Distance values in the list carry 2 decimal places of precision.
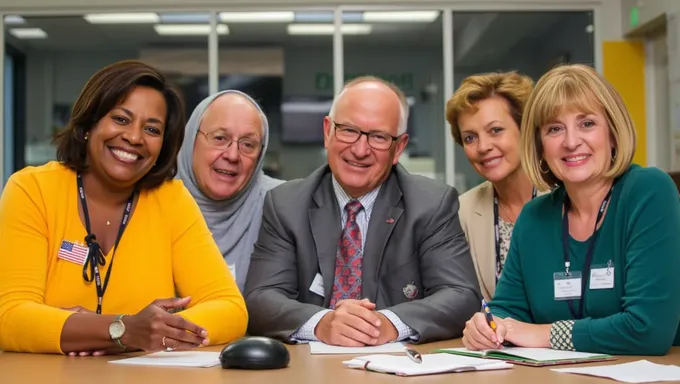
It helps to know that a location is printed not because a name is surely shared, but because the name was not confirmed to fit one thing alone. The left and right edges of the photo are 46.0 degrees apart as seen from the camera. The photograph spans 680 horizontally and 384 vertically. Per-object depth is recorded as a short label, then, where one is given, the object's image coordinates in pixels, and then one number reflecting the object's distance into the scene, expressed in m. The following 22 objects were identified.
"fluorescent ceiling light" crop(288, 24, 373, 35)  7.34
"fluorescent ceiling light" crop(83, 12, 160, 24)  7.36
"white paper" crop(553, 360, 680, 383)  1.50
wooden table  1.54
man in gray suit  2.45
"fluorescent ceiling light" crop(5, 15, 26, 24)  7.38
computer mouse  1.68
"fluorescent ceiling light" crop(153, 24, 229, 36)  7.37
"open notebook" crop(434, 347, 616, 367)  1.72
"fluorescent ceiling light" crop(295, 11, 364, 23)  7.30
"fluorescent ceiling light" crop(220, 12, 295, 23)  7.35
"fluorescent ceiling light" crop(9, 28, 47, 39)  7.42
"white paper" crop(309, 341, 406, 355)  1.98
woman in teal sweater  1.95
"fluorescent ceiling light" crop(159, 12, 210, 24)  7.34
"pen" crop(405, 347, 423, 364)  1.70
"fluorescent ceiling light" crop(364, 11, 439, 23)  7.29
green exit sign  6.73
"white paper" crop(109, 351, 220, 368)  1.75
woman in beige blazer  3.06
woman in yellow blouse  2.15
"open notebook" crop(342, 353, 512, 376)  1.61
